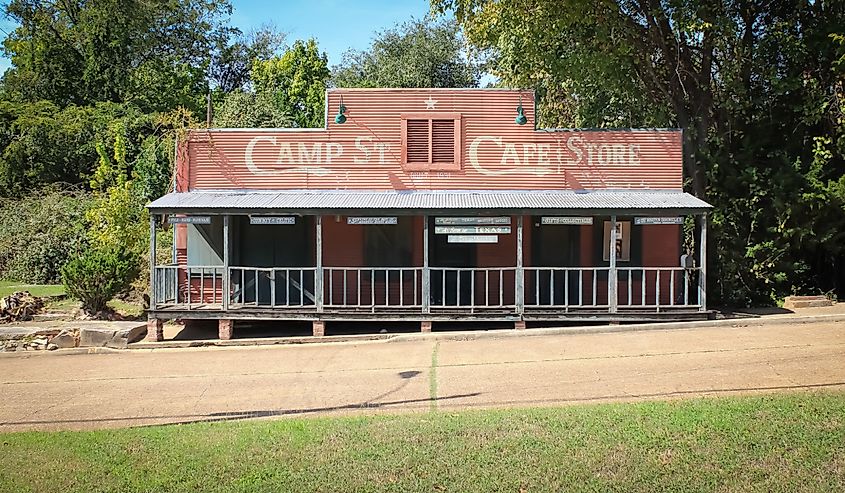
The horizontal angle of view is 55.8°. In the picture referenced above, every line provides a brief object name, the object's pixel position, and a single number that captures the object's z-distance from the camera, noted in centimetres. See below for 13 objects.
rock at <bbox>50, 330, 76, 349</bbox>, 1564
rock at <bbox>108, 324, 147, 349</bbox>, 1560
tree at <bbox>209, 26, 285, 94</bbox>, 5491
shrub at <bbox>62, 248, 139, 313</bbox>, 1836
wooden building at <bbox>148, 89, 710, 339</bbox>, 1792
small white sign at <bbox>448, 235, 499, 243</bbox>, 1661
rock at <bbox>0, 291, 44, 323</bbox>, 1834
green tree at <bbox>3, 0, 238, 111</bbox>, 4481
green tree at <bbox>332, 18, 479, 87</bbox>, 5150
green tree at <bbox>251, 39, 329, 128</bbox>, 4281
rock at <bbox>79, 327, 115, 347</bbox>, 1562
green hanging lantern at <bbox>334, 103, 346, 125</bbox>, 1798
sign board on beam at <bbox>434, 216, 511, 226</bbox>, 1661
